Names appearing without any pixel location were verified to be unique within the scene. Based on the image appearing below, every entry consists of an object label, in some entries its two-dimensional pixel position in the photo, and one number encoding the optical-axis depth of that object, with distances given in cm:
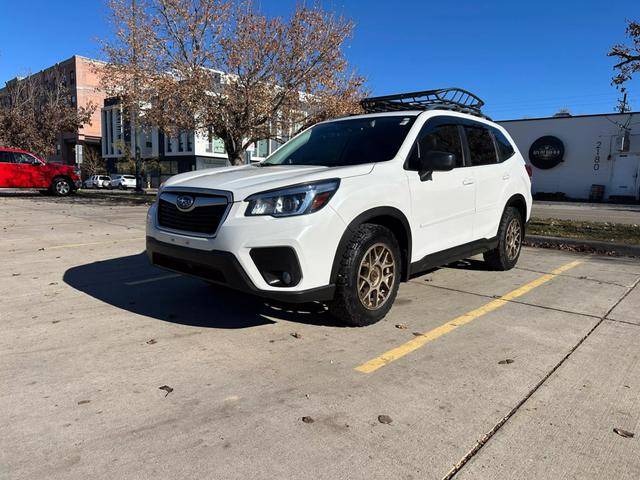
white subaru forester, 358
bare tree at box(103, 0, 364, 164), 1650
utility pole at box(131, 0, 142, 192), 1658
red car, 1931
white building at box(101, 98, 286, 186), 4644
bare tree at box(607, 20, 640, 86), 977
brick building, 6166
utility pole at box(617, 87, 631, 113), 4531
